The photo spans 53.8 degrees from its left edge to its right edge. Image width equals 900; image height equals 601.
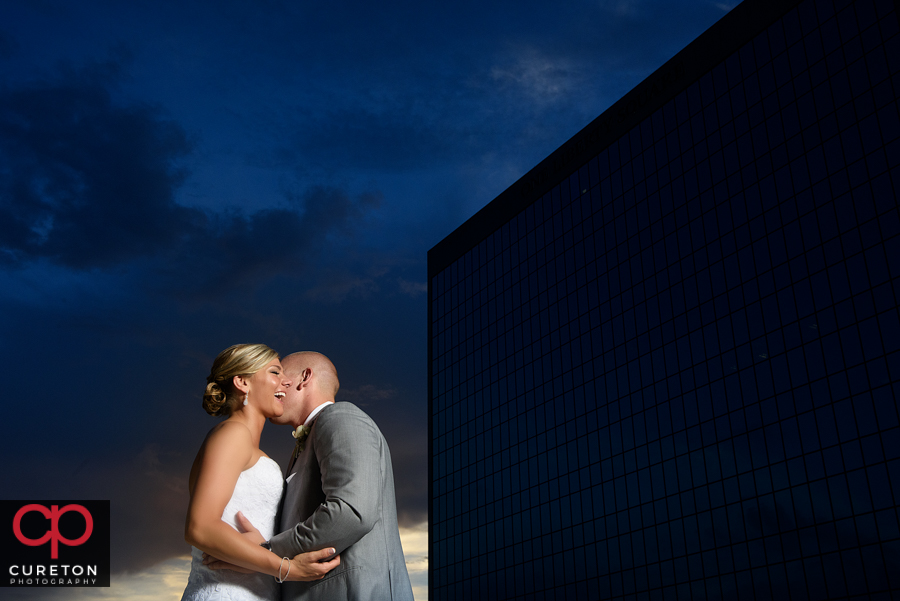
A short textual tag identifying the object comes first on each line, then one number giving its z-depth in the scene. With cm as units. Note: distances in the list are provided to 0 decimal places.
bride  619
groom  603
